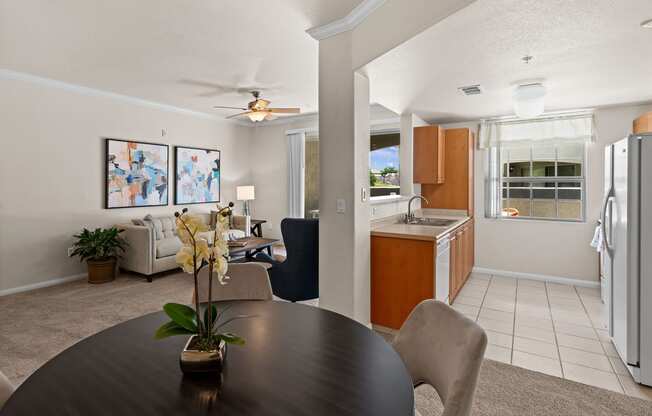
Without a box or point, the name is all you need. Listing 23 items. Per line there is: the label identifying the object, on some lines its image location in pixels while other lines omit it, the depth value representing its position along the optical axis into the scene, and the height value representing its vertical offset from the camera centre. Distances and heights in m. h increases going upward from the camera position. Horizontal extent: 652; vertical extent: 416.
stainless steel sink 4.00 -0.17
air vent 3.50 +1.23
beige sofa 4.58 -0.53
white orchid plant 0.99 -0.17
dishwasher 2.96 -0.56
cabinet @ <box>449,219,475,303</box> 3.62 -0.58
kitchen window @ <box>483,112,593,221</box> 4.64 +0.41
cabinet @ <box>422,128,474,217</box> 4.83 +0.49
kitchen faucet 4.08 -0.11
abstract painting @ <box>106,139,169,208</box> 4.95 +0.50
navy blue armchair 2.99 -0.50
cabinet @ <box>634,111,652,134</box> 3.60 +0.92
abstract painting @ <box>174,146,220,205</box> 5.85 +0.57
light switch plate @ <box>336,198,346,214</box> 2.80 +0.02
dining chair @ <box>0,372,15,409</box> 0.97 -0.52
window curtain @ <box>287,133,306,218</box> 6.69 +0.71
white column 2.76 +0.24
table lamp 6.66 +0.28
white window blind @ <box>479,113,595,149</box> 4.43 +1.05
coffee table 4.47 -0.53
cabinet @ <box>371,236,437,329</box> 2.89 -0.59
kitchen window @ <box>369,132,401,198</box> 5.61 +0.69
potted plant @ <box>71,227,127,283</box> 4.42 -0.57
